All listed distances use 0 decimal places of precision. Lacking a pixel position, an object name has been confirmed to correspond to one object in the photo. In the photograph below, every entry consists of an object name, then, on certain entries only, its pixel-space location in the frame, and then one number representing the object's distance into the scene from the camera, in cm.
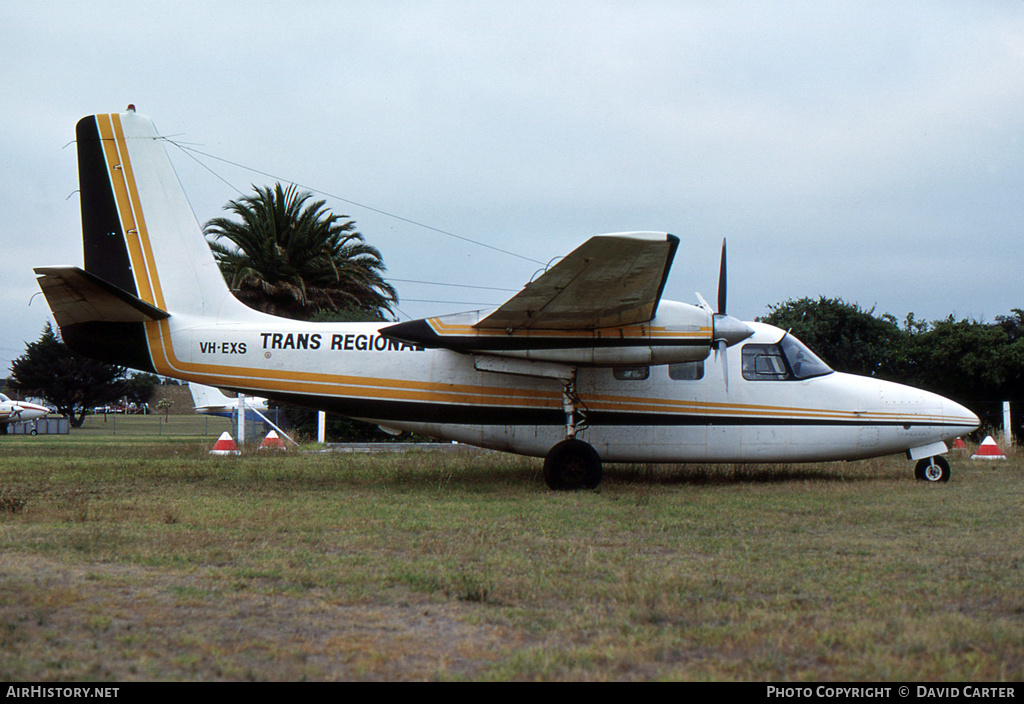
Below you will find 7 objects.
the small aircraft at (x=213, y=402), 2606
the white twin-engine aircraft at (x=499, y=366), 1135
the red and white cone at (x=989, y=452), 1597
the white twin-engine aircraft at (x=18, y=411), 3616
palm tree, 3130
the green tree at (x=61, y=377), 5394
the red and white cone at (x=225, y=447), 1781
